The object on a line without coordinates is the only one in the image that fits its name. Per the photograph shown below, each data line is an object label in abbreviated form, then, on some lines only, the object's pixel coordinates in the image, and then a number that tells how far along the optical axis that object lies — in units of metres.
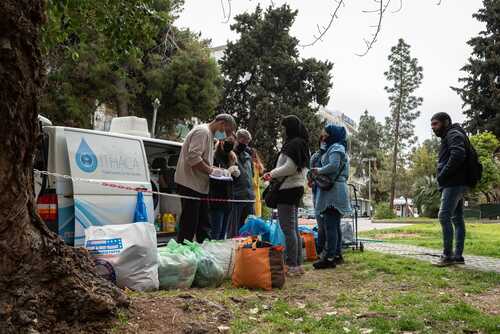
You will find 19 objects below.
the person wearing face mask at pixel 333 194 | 6.18
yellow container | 7.09
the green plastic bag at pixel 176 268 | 4.64
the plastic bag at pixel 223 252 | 5.15
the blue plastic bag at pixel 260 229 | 6.11
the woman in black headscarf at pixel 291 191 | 5.67
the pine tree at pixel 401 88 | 49.44
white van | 4.98
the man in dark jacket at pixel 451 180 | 5.90
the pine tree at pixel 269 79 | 35.88
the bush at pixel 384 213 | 35.50
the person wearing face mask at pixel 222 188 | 6.66
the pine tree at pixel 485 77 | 36.66
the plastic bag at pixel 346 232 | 8.18
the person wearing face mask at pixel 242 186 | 7.31
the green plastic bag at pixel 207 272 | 4.91
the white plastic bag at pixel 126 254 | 4.33
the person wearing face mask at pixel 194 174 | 5.68
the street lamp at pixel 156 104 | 19.18
